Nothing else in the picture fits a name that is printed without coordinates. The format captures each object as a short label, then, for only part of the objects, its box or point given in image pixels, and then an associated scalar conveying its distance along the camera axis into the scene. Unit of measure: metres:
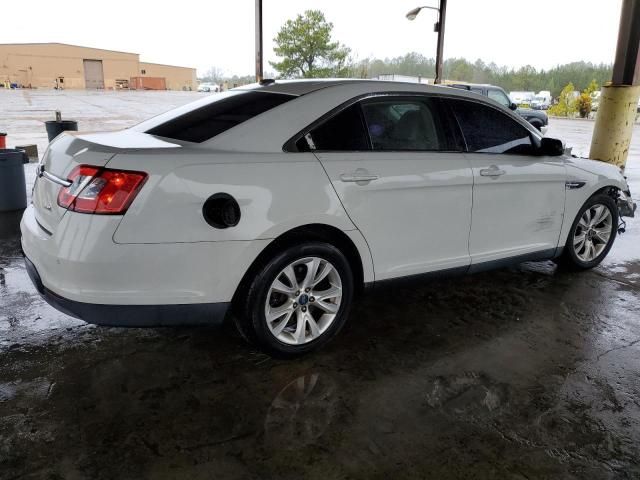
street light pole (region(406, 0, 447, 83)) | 14.12
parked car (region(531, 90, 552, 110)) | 42.80
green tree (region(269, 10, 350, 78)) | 39.28
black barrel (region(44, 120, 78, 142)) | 9.52
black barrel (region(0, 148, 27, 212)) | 6.34
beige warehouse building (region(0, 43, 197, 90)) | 74.38
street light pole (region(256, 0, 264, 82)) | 11.96
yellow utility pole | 9.41
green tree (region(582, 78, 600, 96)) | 35.62
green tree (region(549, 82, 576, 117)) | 35.78
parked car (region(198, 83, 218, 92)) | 74.34
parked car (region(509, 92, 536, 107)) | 48.81
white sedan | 2.52
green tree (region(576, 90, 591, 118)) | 34.28
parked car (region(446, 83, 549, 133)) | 16.69
